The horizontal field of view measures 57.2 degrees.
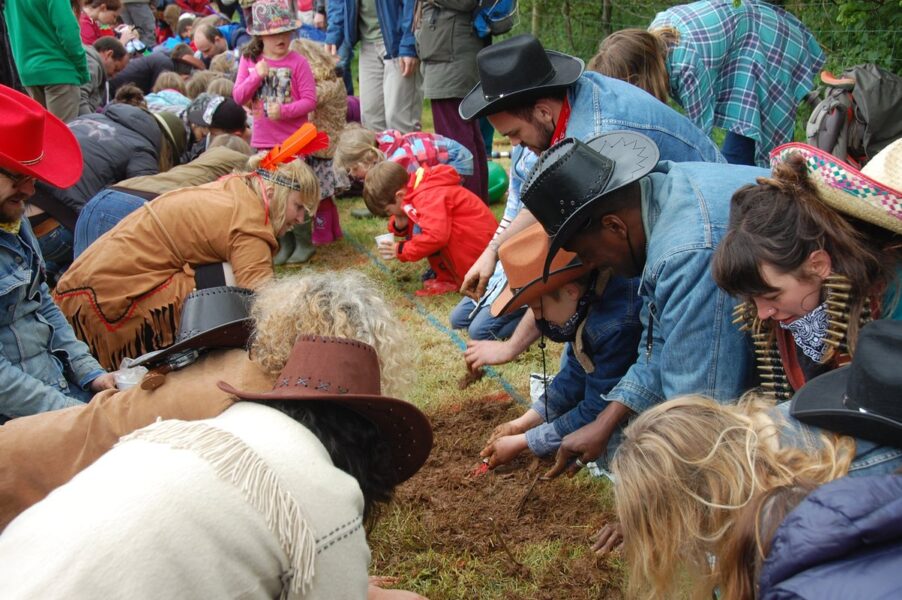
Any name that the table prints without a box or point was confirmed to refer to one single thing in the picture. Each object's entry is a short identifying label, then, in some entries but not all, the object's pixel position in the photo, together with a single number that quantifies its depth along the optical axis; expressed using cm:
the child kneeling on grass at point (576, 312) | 285
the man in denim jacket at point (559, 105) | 313
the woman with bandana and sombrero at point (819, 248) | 196
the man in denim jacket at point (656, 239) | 229
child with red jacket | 539
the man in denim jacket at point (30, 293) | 287
